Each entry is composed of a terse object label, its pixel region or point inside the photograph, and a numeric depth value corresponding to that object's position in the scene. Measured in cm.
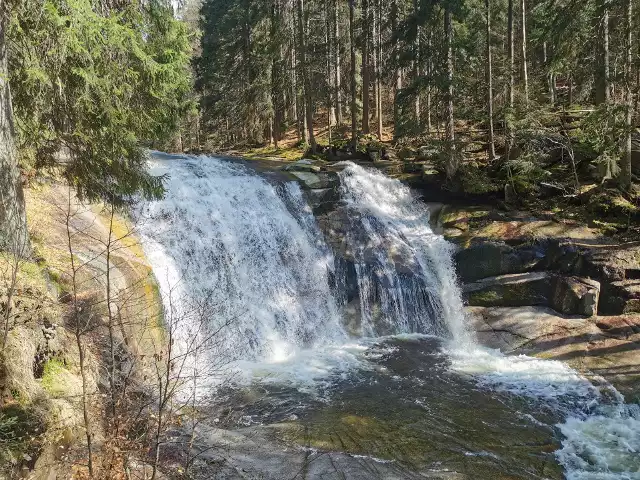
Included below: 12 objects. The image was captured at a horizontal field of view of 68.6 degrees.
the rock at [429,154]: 1662
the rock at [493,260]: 1370
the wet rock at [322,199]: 1566
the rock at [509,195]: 1587
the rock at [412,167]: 1859
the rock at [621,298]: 1204
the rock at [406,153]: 2066
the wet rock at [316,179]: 1655
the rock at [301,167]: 1797
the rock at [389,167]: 1865
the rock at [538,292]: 1231
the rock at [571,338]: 1051
